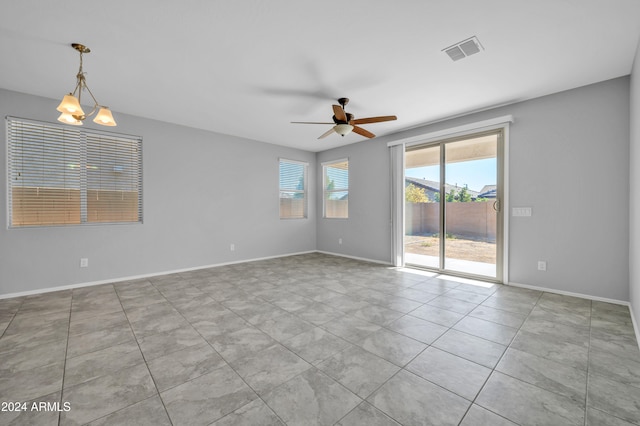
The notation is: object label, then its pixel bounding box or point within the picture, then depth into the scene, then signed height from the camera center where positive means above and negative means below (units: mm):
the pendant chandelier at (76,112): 2148 +885
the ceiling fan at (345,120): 3249 +1208
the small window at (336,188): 6158 +586
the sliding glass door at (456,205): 3944 +107
